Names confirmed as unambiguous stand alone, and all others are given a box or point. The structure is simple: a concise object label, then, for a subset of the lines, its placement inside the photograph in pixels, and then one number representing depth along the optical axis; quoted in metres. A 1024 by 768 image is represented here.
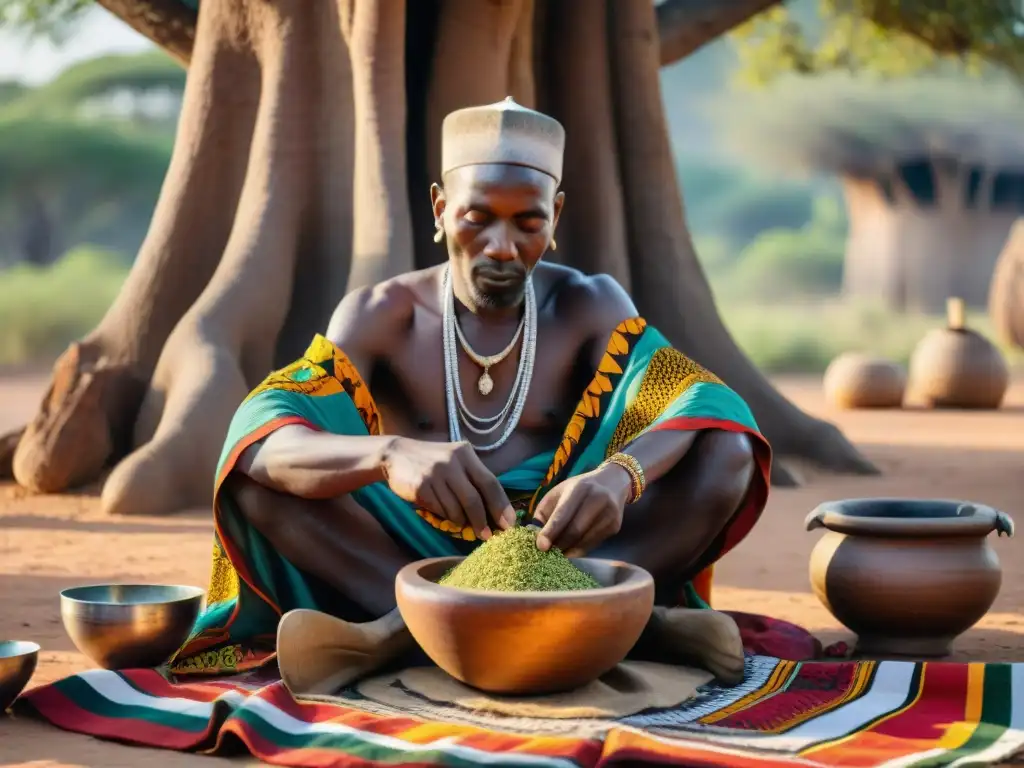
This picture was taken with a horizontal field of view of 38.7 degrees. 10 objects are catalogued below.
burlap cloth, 3.14
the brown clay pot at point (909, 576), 3.93
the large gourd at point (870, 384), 13.39
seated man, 3.53
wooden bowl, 2.99
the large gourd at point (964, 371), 13.38
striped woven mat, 2.87
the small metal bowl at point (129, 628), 3.55
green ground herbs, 3.08
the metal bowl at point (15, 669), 3.25
